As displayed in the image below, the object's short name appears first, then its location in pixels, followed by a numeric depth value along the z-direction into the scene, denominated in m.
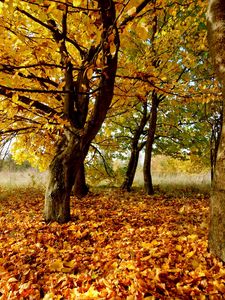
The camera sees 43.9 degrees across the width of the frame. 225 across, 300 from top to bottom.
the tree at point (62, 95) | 4.68
